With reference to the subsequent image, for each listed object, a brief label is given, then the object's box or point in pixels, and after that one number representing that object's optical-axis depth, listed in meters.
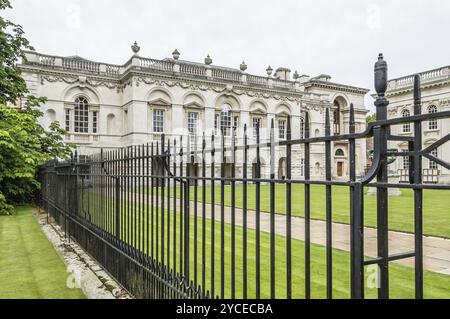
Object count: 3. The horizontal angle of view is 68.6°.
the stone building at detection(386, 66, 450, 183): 31.55
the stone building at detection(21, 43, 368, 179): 24.25
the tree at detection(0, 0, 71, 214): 11.65
